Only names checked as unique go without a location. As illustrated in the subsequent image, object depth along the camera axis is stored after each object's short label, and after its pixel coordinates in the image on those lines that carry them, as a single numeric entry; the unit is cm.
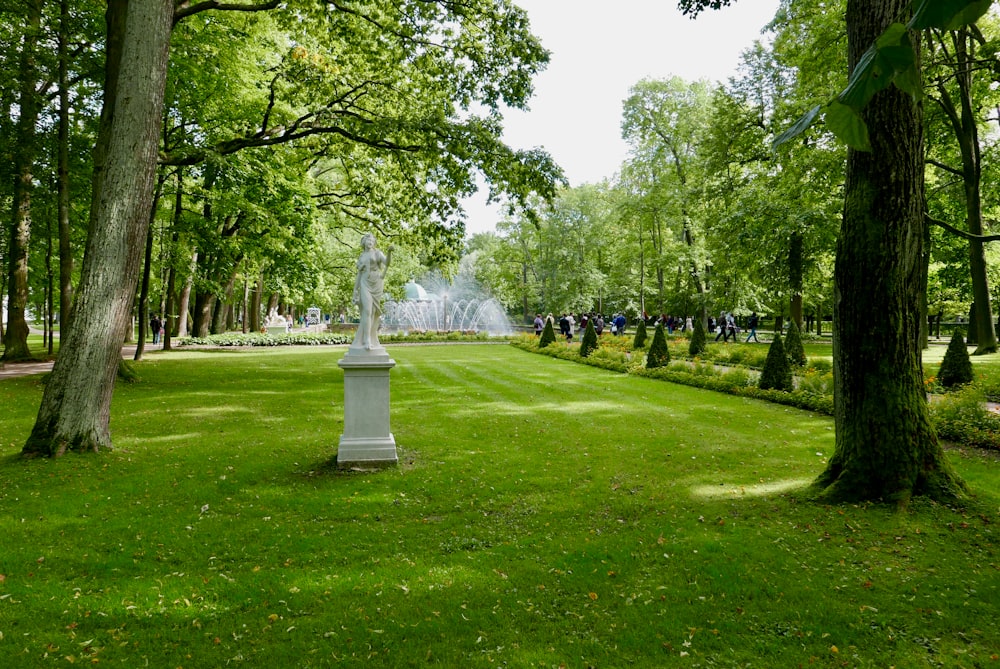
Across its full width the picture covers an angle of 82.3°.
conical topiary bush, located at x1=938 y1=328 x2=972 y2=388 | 1138
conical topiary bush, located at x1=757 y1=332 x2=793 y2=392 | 1256
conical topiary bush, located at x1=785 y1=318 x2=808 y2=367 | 1653
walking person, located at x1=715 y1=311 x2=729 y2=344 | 2847
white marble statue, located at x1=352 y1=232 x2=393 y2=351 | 754
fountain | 4684
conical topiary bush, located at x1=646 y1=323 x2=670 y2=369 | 1761
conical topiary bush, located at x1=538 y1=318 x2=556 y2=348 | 2742
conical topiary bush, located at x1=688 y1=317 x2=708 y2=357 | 2092
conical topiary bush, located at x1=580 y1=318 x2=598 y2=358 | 2234
